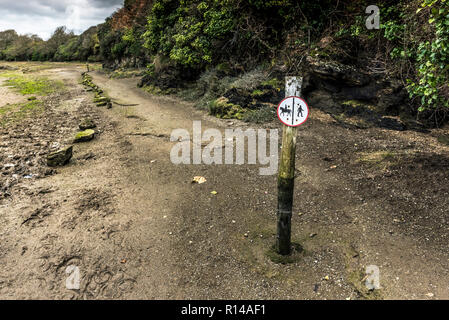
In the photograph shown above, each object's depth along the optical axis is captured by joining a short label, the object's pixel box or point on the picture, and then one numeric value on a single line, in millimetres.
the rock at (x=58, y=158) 7046
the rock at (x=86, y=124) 10141
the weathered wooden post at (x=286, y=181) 3154
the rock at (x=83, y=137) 8814
